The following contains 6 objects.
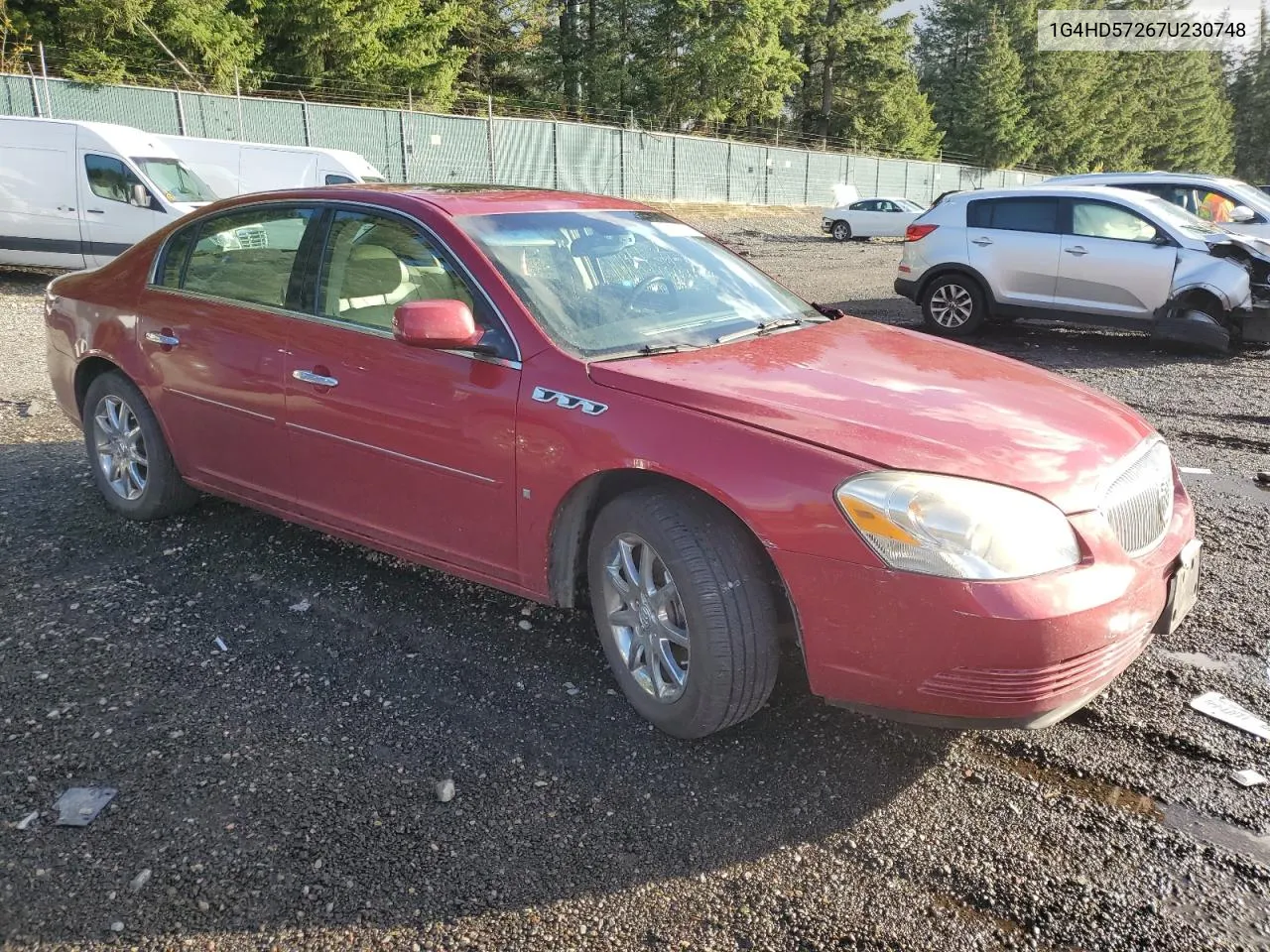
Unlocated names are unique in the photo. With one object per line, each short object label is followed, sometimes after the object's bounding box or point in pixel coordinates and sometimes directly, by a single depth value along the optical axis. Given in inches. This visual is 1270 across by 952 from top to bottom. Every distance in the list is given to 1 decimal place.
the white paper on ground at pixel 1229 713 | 118.6
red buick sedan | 97.0
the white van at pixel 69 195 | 499.2
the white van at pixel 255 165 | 650.2
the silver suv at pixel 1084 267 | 359.9
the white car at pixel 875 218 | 1138.7
